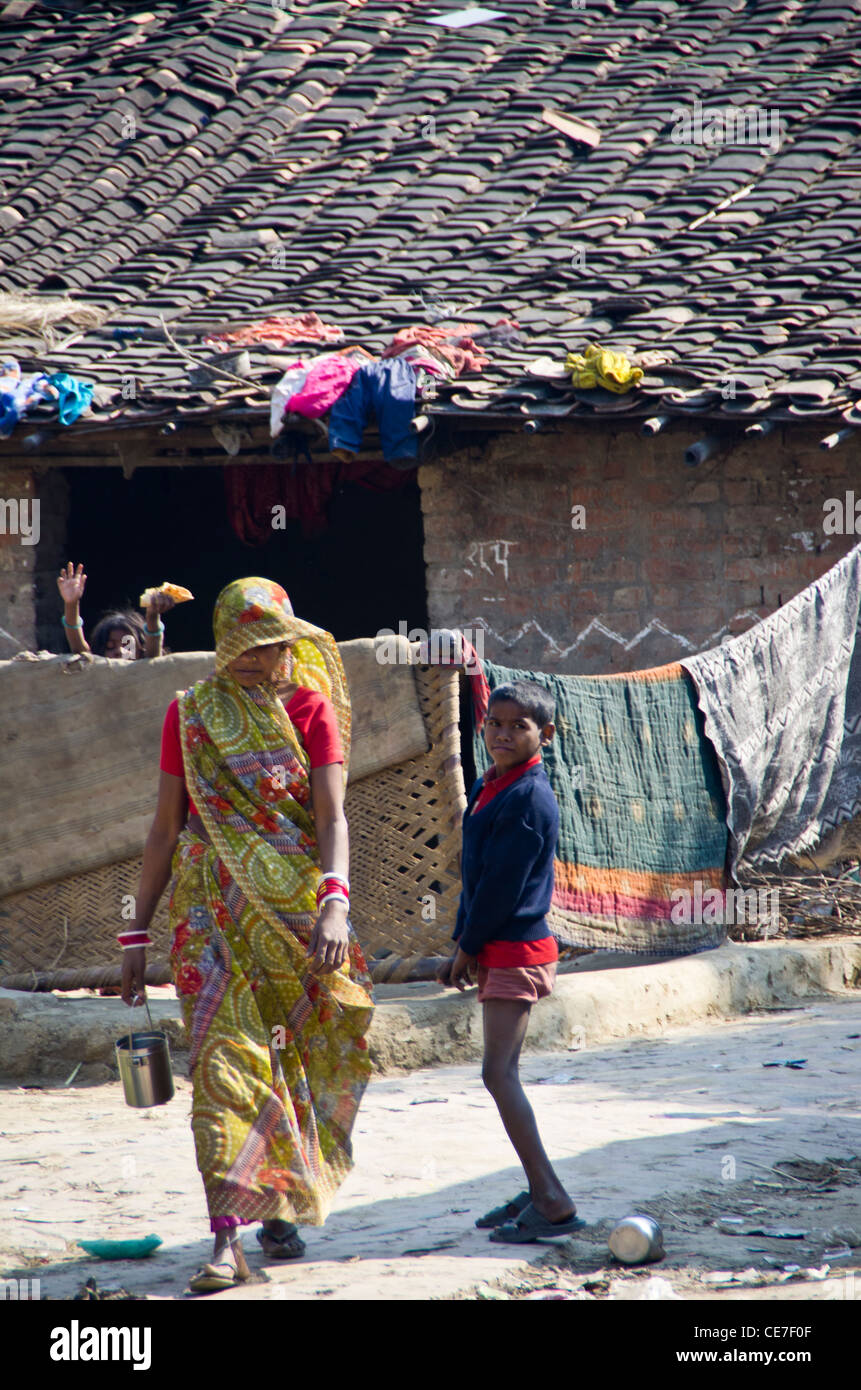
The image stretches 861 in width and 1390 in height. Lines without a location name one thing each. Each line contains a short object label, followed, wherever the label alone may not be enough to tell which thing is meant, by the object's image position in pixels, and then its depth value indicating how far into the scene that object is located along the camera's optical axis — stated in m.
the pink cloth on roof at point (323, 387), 14.26
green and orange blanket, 11.35
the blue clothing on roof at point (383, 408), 14.10
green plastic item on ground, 6.69
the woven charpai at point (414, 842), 10.56
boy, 6.77
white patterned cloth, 12.48
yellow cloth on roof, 13.92
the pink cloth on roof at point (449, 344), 14.73
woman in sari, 6.47
